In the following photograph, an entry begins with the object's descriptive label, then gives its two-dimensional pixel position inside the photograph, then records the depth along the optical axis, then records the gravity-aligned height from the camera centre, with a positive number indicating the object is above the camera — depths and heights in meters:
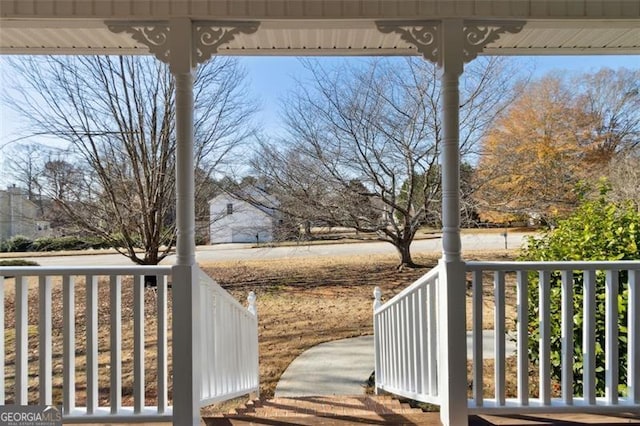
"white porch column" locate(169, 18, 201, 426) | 1.94 -0.20
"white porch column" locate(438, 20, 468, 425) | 1.96 -0.20
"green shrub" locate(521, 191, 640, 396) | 2.35 -0.28
